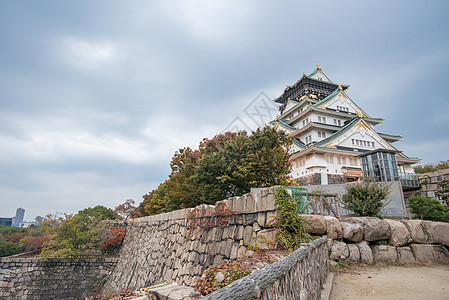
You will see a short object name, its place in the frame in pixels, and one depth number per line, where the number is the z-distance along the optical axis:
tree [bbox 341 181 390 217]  7.69
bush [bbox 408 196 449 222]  9.87
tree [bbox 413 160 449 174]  24.34
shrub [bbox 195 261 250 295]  2.74
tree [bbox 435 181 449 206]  12.70
